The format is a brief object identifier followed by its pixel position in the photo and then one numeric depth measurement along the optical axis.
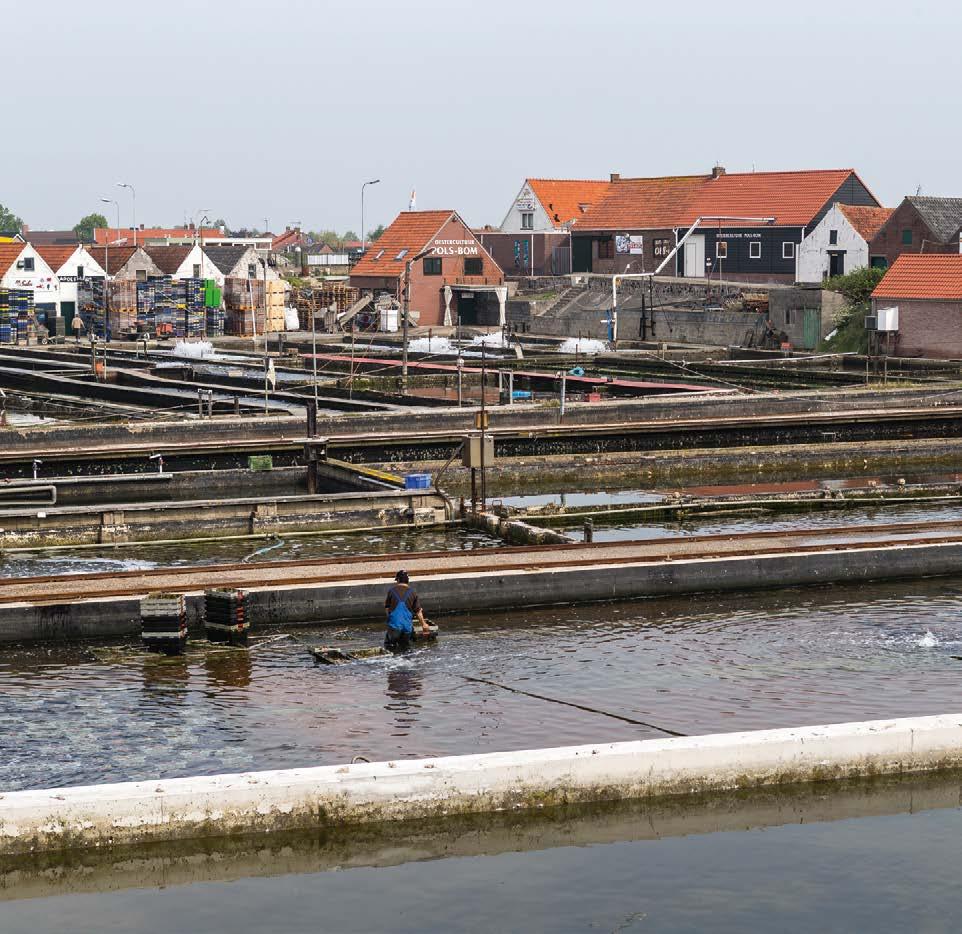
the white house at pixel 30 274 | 95.50
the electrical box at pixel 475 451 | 33.56
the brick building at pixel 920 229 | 84.75
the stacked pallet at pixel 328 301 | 99.94
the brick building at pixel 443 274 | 97.62
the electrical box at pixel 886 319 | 68.25
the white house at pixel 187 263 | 103.88
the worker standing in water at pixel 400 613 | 24.30
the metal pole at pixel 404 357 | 63.12
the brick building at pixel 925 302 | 67.31
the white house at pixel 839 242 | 93.31
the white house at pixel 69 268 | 100.31
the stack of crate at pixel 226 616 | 25.00
